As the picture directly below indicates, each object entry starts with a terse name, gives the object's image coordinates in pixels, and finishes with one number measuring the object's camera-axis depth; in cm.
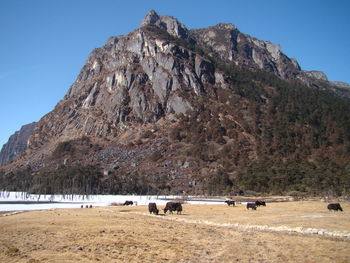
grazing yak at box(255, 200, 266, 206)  7256
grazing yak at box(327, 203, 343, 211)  5103
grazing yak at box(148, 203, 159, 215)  5304
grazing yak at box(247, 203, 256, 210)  6144
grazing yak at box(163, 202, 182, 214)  5347
